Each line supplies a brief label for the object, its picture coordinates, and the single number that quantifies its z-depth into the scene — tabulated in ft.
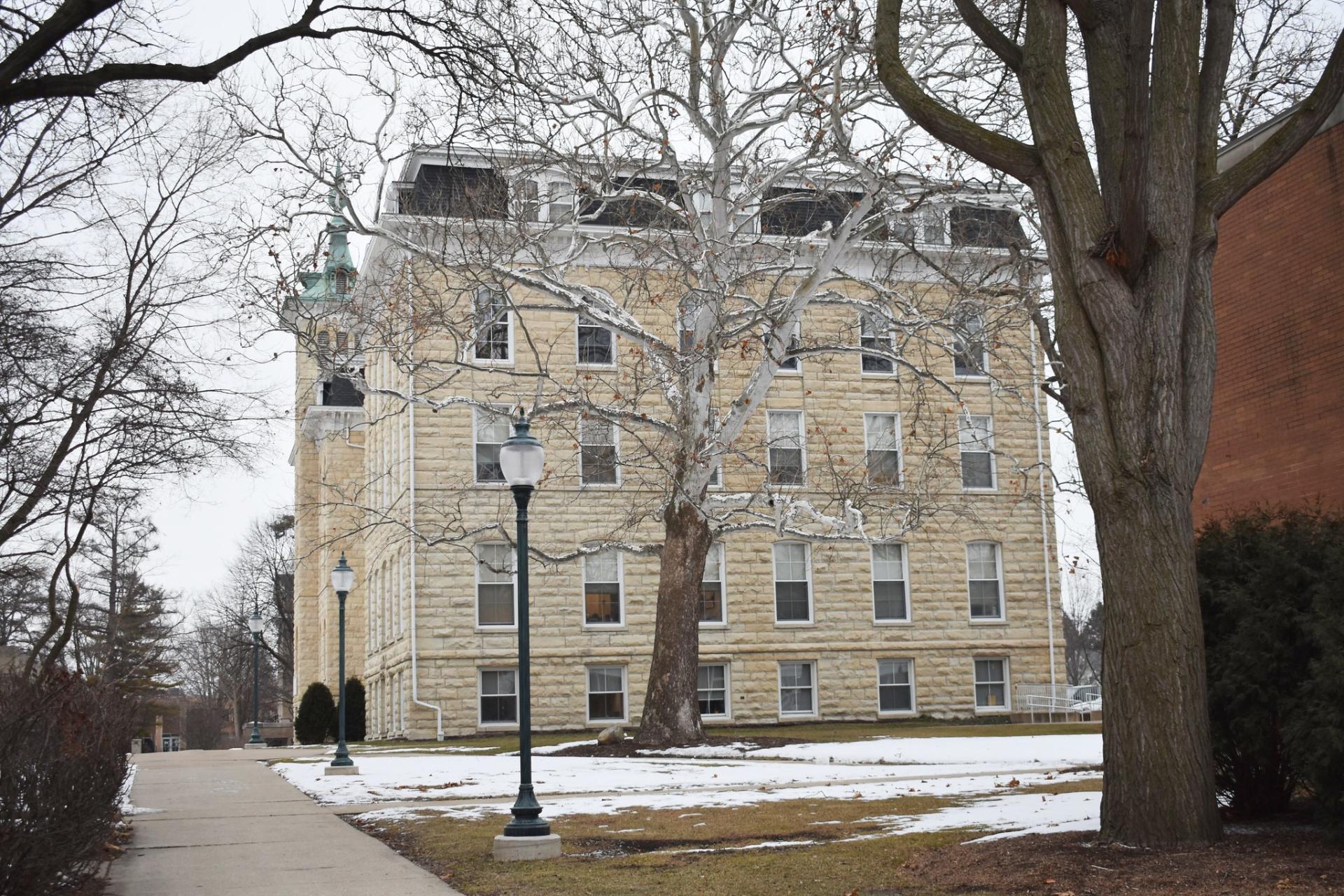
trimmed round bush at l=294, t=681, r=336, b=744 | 130.41
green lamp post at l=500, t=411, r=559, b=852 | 35.83
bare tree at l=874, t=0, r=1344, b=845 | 28.58
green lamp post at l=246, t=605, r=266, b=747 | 126.31
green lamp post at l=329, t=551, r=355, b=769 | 76.89
